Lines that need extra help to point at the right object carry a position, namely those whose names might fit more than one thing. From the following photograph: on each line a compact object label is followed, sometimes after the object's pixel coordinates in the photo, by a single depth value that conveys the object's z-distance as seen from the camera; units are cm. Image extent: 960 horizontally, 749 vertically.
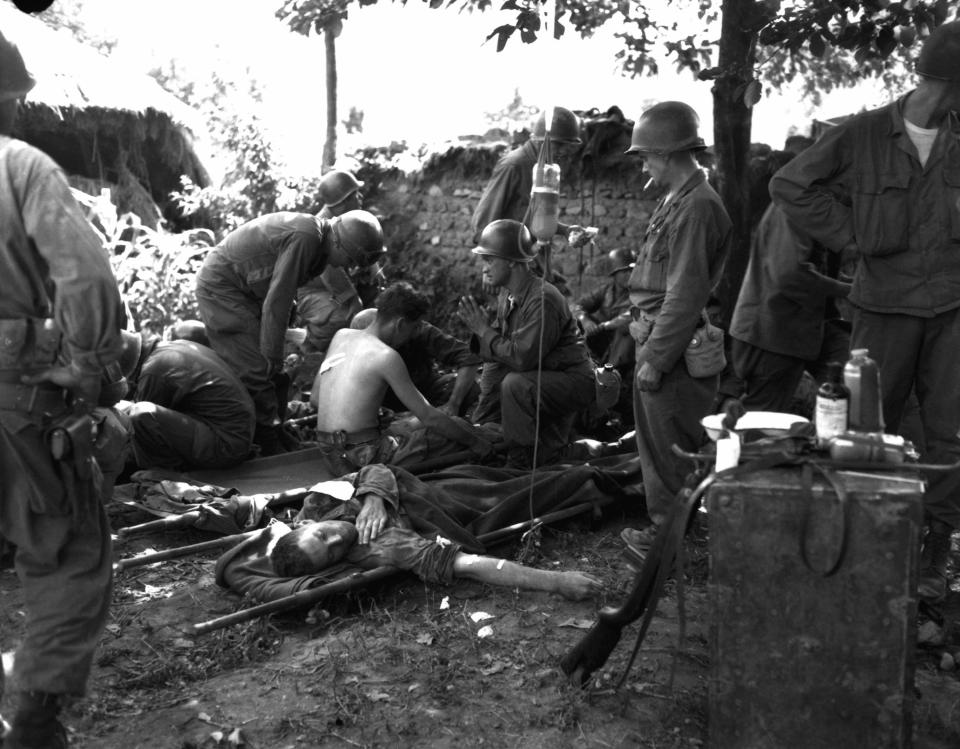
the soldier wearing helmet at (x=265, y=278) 716
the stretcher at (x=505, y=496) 542
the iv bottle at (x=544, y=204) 498
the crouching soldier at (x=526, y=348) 650
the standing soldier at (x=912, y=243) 461
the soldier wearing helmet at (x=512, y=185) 809
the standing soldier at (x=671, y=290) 502
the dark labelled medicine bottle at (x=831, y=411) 351
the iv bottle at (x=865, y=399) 351
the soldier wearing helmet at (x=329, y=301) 811
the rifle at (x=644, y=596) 345
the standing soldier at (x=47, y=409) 327
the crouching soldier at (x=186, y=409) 644
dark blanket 498
